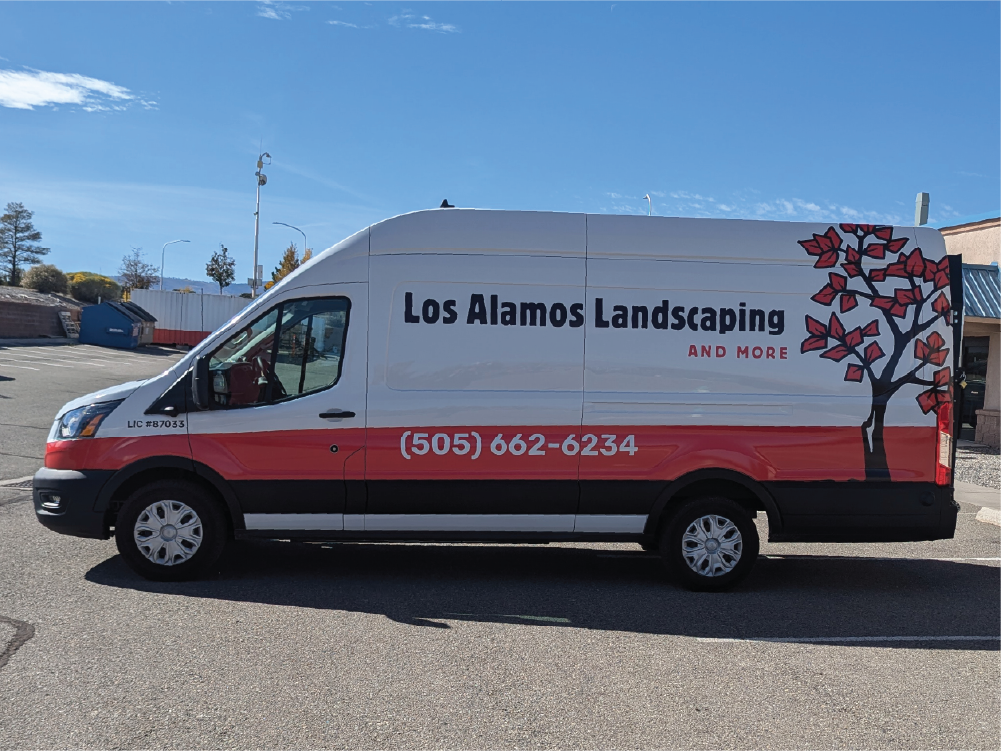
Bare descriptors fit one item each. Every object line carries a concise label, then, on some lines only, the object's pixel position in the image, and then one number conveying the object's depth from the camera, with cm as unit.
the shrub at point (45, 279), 7088
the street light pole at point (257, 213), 4644
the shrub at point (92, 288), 7712
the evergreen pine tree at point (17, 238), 8062
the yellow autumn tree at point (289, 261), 6425
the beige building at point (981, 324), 1614
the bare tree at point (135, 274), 9369
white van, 617
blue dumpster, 4712
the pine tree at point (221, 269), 8562
